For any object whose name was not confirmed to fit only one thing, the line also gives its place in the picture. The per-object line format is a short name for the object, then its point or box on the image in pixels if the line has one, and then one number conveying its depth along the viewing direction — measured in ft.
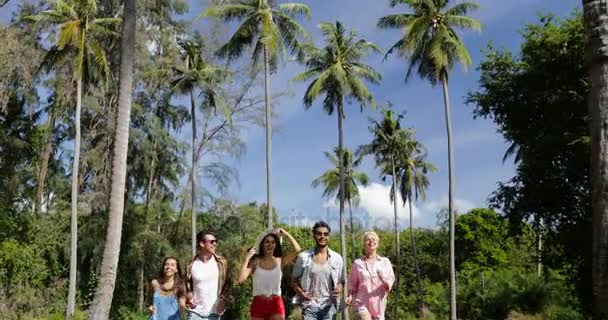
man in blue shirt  20.92
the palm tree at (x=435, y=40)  77.51
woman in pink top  22.11
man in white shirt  20.68
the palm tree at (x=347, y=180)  138.00
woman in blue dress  21.71
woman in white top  20.08
